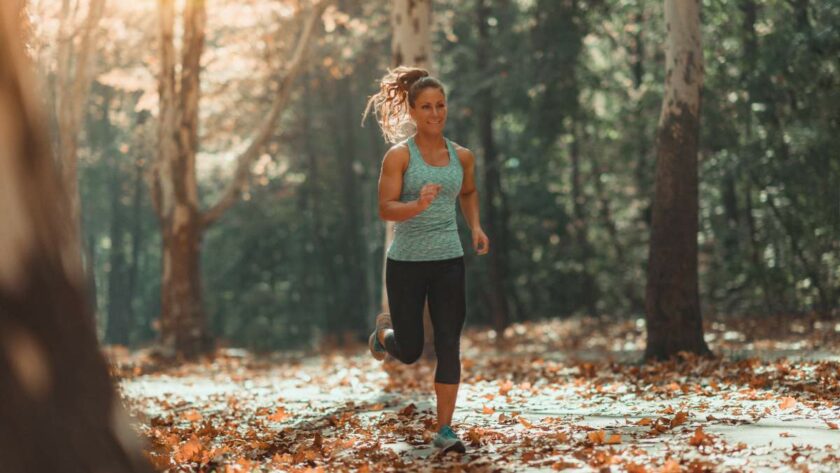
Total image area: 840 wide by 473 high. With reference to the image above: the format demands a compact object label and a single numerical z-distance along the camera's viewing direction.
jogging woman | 6.14
